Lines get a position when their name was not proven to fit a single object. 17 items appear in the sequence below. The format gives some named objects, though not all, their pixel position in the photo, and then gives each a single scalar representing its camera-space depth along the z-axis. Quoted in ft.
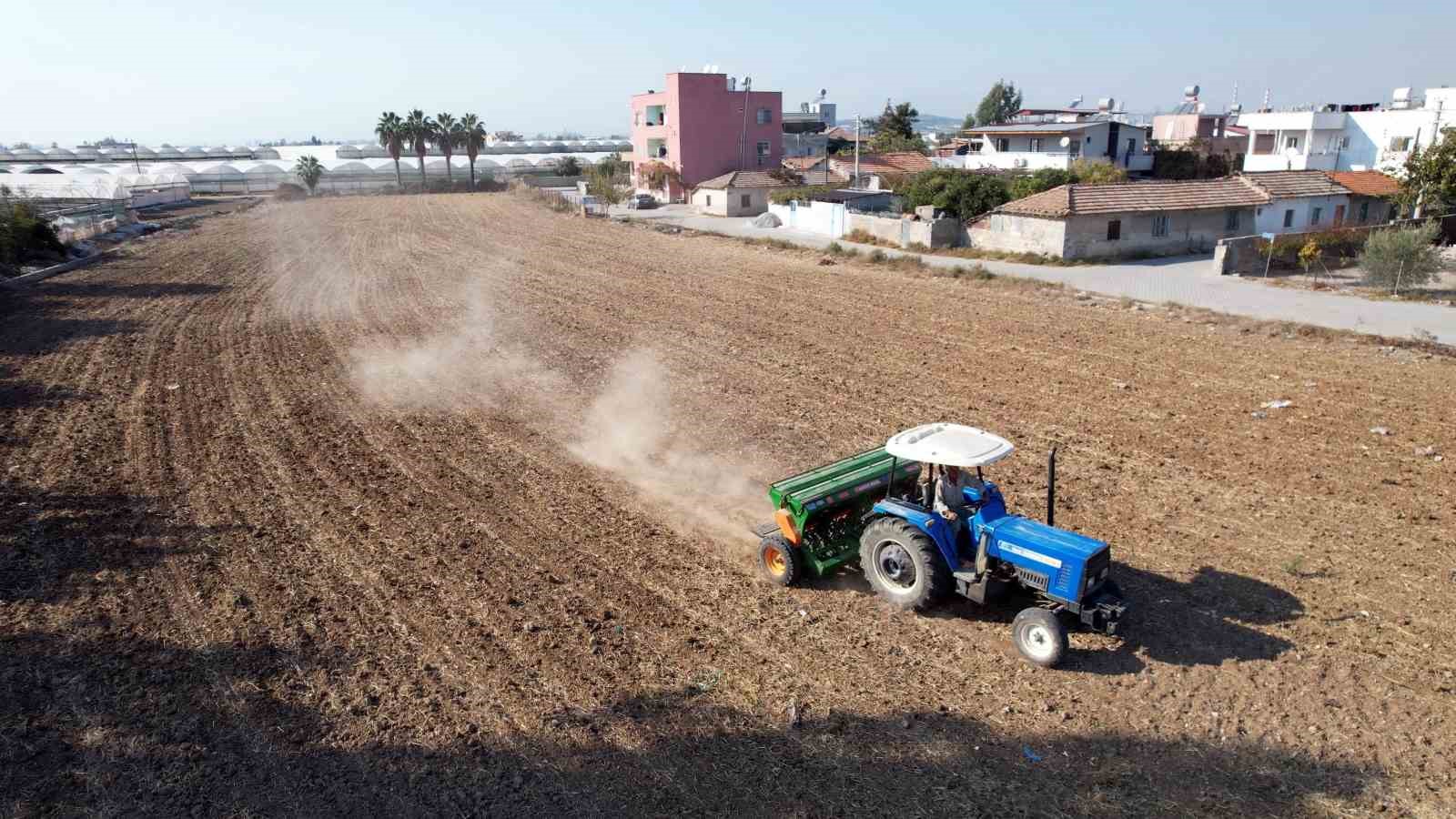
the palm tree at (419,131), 235.20
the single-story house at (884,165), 177.58
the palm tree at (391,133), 233.14
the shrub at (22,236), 91.15
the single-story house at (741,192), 159.12
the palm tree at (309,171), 231.71
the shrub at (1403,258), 74.08
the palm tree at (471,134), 239.91
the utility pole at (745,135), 191.93
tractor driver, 24.61
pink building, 186.29
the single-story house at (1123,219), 95.30
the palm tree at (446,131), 239.71
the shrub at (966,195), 108.47
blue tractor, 22.56
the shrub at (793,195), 145.69
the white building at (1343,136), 146.10
